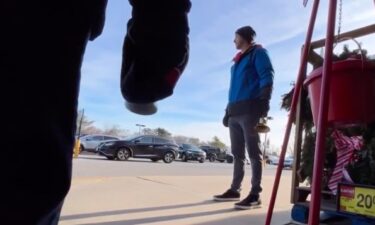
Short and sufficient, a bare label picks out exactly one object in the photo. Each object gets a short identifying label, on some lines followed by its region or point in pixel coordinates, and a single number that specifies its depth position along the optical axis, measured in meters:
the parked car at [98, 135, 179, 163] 14.65
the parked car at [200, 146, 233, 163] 30.97
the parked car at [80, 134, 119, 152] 21.92
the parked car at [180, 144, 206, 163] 23.59
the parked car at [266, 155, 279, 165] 35.33
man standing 2.70
